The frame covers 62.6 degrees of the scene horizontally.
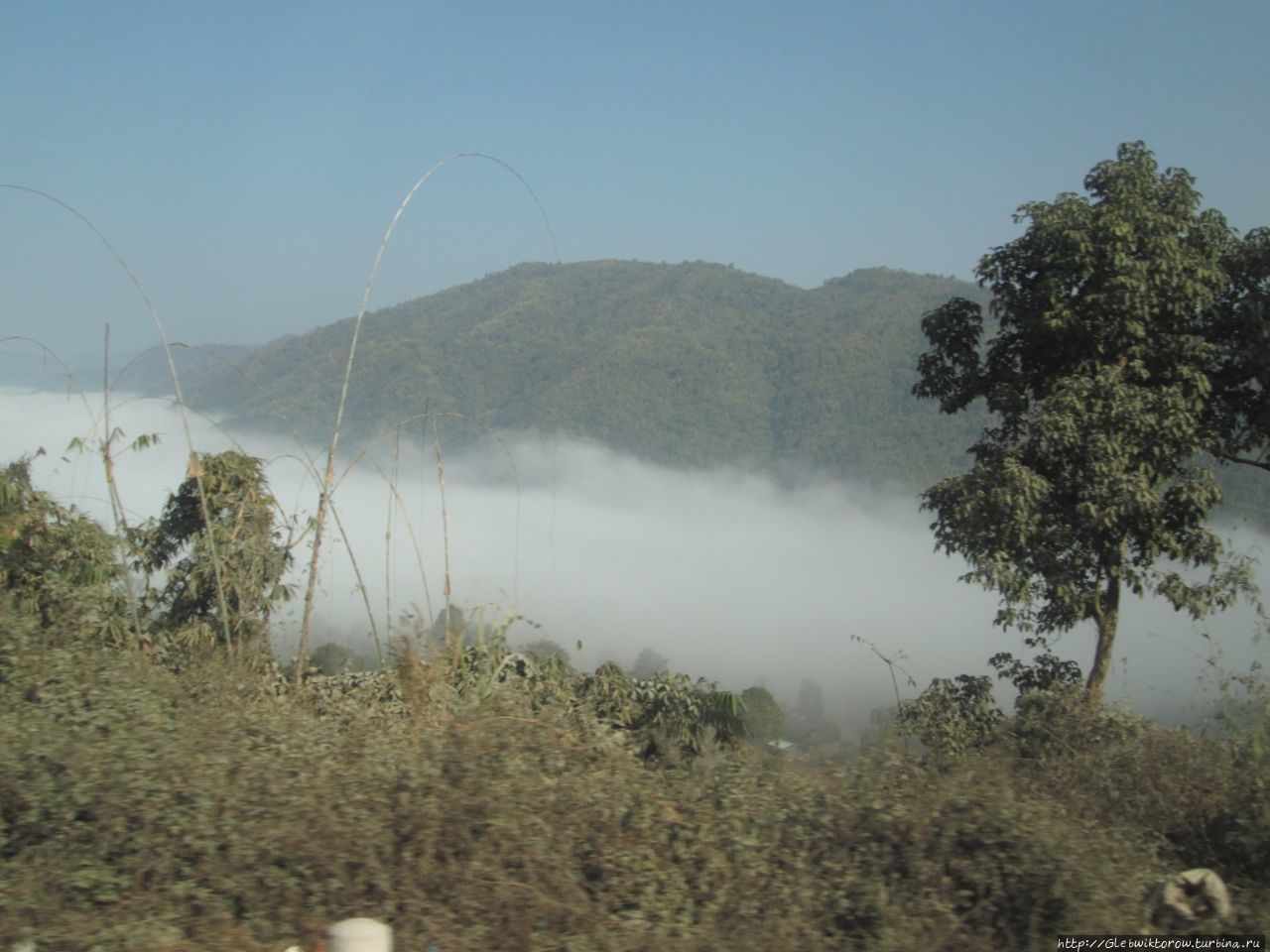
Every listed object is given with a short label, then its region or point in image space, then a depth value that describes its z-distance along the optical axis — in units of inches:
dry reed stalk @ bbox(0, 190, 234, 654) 233.8
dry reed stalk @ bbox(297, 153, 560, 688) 238.4
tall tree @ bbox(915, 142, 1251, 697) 296.4
